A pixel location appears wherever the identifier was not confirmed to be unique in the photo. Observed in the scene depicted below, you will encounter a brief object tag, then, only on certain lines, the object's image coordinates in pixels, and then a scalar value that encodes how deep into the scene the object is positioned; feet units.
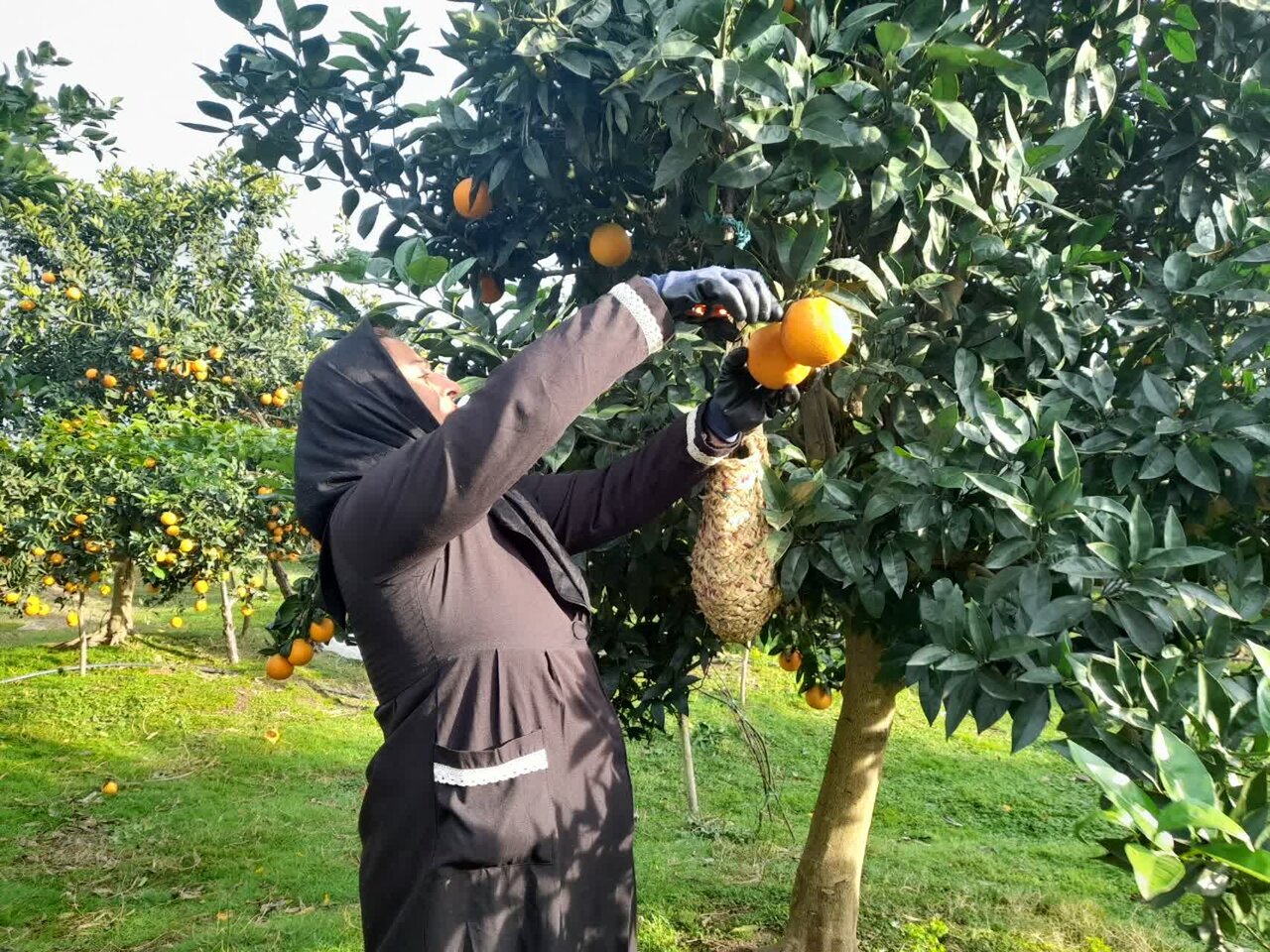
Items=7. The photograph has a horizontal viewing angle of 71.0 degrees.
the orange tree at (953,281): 3.98
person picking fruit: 3.63
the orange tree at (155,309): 24.39
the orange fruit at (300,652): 7.68
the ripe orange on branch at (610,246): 6.64
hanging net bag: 5.17
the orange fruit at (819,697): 9.86
